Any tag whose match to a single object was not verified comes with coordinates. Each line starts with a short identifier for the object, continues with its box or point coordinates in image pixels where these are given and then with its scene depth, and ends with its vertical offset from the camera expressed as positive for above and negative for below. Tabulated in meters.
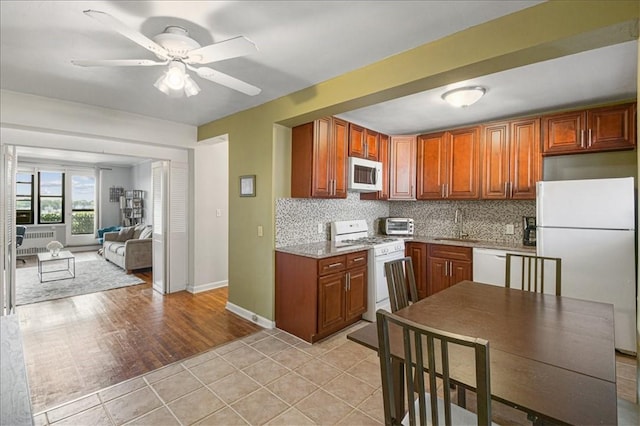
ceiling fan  1.64 +0.92
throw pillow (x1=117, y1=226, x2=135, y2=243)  7.18 -0.52
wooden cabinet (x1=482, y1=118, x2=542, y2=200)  3.49 +0.63
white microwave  3.80 +0.49
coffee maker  3.66 -0.22
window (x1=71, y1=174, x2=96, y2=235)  8.37 +0.22
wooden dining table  0.96 -0.57
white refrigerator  2.70 -0.28
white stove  3.54 -0.50
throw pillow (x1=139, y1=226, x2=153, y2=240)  6.34 -0.44
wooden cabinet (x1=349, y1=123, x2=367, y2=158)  3.82 +0.91
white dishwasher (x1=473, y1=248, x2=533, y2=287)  3.45 -0.61
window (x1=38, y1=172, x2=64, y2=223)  7.85 +0.39
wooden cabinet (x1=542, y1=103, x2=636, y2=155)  3.01 +0.86
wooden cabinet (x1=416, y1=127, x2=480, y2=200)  3.94 +0.65
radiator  7.51 -0.75
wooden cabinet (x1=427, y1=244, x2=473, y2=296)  3.75 -0.67
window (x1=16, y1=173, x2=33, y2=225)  7.49 +0.31
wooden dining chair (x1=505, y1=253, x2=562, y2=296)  2.11 -0.50
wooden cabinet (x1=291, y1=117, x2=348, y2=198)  3.31 +0.60
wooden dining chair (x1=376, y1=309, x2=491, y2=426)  0.88 -0.56
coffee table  5.31 -0.85
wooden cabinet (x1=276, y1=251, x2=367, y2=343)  2.98 -0.84
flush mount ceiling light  2.74 +1.06
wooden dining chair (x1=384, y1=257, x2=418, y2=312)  1.92 -0.48
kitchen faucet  4.37 -0.14
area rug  4.48 -1.20
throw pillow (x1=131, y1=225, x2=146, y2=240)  7.01 -0.44
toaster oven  4.52 -0.20
